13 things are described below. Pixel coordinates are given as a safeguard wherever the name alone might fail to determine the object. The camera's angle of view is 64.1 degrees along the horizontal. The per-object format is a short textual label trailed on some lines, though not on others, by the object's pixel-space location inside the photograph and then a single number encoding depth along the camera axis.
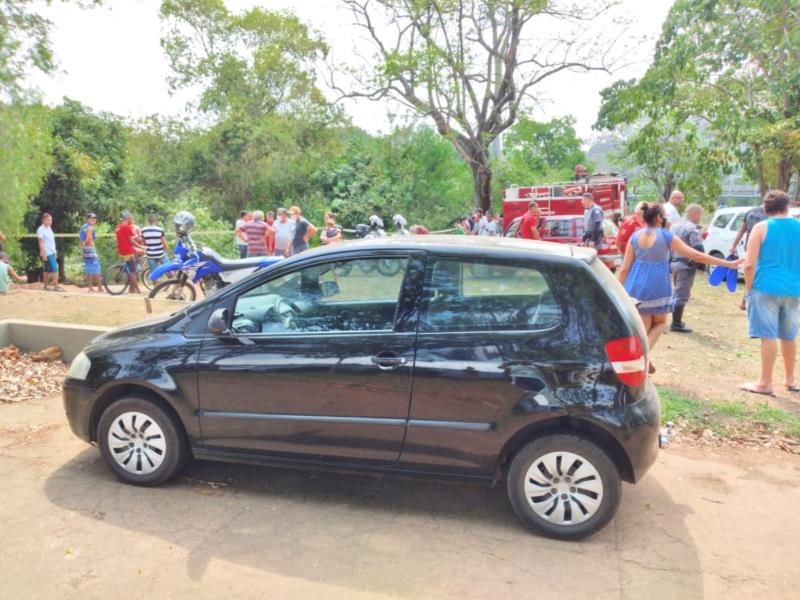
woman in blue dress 6.25
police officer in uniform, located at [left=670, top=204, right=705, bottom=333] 8.47
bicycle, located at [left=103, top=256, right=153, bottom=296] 12.80
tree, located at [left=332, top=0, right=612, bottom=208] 20.78
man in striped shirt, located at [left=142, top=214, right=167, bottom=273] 12.51
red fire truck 18.84
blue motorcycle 9.70
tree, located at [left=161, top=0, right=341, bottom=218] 30.55
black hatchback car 3.55
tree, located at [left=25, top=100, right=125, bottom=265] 17.42
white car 15.23
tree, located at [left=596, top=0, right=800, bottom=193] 16.55
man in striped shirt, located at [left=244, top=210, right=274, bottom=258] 12.66
